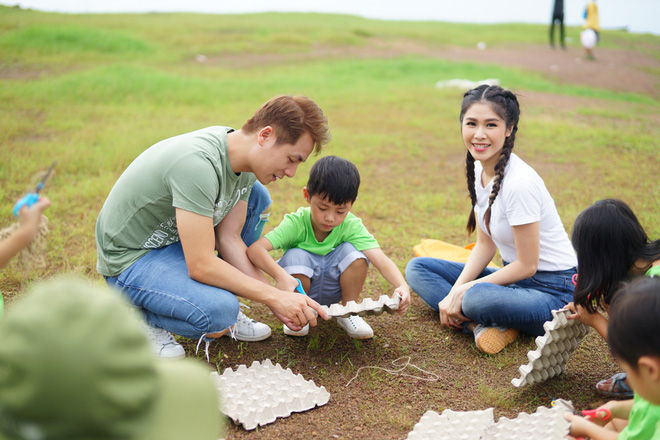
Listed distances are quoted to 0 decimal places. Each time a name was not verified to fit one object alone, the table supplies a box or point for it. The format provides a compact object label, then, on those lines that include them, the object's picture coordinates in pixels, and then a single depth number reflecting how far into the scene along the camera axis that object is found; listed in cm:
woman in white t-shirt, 271
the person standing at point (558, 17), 2017
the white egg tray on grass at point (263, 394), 215
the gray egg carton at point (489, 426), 194
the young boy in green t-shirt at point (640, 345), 142
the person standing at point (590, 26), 1843
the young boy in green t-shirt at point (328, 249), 274
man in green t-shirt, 244
